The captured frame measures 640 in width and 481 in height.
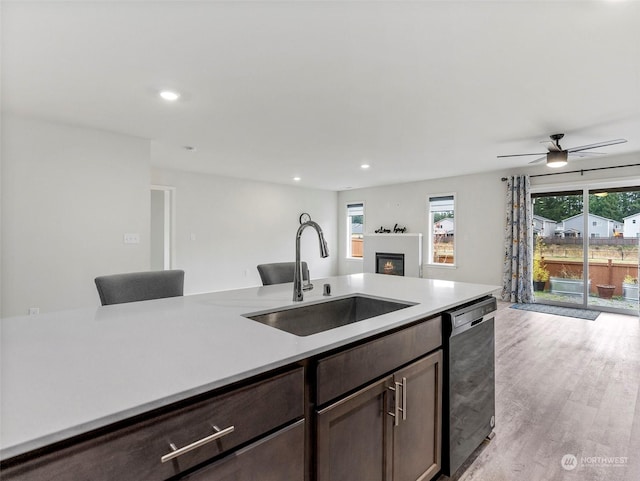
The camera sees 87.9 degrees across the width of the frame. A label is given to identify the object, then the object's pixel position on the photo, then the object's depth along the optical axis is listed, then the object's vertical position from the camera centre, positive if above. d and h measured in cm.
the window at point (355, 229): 894 +32
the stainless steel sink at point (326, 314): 159 -39
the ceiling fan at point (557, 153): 397 +110
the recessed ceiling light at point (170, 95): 281 +126
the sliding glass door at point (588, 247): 509 -10
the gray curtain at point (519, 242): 582 -2
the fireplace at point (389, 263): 766 -53
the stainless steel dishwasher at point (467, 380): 162 -74
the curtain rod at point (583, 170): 491 +113
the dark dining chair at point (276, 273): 253 -25
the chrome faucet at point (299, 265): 169 -12
